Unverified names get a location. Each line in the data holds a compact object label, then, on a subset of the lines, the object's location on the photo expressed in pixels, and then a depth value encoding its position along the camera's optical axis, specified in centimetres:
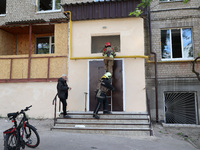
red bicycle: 448
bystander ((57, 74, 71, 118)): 672
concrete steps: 630
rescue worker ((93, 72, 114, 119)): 676
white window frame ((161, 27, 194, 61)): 938
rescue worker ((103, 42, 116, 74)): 786
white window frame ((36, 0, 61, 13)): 1050
